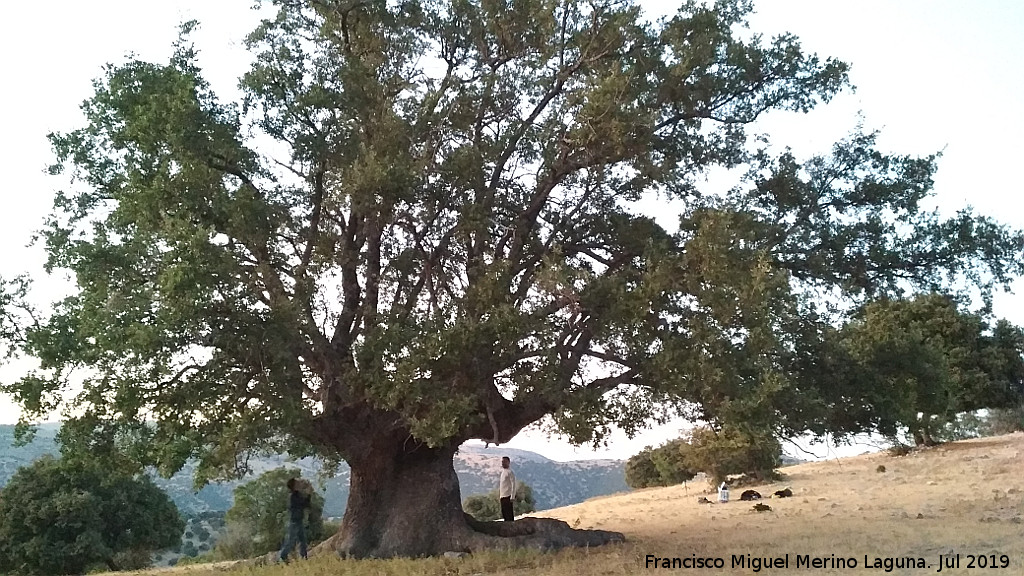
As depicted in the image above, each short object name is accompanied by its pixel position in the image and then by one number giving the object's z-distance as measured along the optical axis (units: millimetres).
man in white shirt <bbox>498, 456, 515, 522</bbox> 14883
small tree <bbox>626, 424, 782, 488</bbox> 32438
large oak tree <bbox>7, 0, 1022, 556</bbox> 10812
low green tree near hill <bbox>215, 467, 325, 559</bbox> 24312
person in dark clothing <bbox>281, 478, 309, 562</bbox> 14031
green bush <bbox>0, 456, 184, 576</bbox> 24141
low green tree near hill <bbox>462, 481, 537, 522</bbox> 34438
